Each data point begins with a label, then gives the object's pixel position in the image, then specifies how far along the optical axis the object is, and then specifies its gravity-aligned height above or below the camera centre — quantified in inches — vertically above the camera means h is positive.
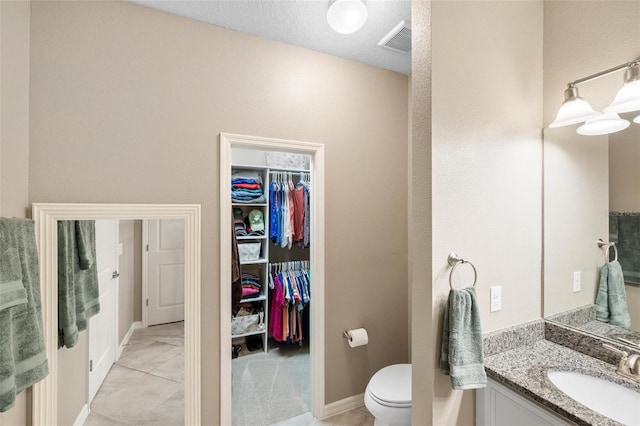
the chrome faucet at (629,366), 41.2 -21.5
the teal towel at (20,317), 43.0 -16.3
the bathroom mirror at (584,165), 47.2 +8.8
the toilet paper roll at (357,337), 83.8 -35.2
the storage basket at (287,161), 124.4 +23.2
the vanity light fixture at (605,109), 42.9 +17.0
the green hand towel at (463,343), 43.7 -19.5
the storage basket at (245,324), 113.7 -43.2
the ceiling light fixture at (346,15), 59.6 +41.3
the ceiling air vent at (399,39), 69.8 +44.6
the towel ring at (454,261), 47.5 -7.5
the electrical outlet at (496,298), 51.9 -14.7
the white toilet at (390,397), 62.9 -40.8
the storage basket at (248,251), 115.2 -14.6
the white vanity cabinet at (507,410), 40.1 -29.0
